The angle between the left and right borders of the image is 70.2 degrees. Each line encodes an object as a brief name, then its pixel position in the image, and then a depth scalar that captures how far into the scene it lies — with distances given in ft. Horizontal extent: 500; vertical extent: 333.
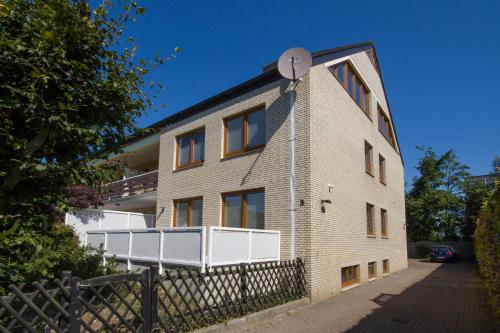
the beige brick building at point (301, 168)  33.24
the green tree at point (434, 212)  124.57
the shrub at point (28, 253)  15.37
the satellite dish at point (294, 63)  33.76
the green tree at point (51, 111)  15.49
